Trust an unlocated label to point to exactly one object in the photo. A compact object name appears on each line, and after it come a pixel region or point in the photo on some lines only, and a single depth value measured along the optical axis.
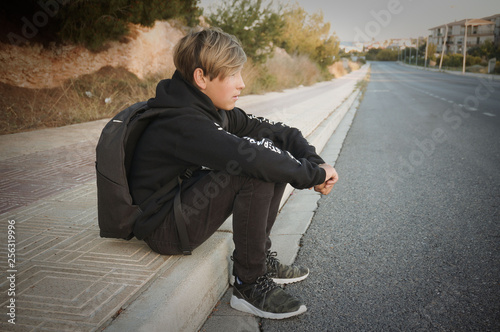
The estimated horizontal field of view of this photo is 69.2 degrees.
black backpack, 1.79
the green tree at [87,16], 7.83
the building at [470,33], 83.25
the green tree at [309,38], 27.48
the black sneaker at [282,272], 2.22
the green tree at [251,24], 13.95
